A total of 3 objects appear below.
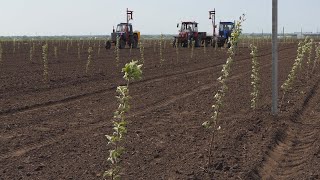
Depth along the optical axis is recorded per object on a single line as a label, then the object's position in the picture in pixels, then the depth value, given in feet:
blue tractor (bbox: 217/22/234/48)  129.09
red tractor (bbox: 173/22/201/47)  127.34
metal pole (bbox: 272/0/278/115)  27.12
